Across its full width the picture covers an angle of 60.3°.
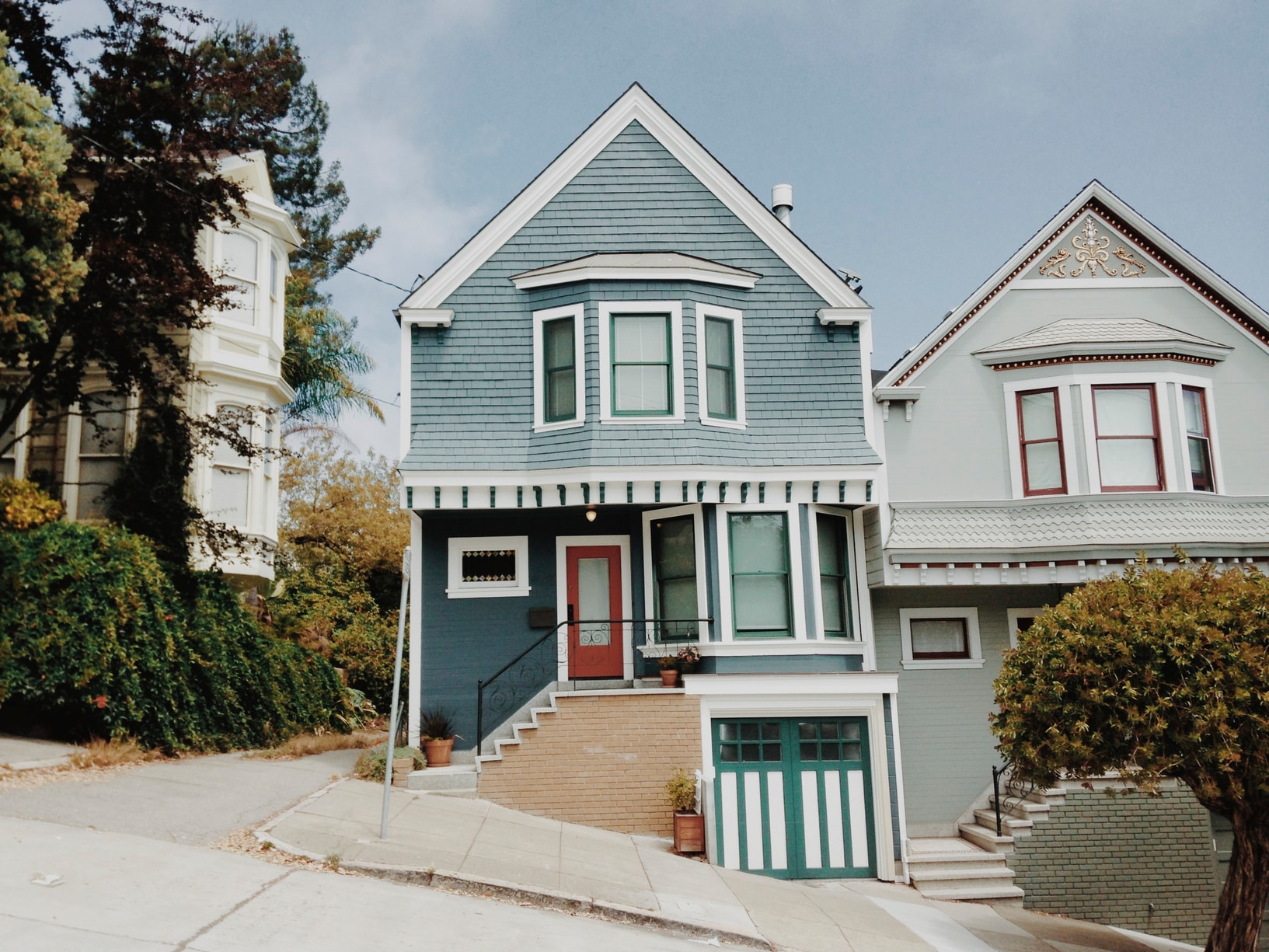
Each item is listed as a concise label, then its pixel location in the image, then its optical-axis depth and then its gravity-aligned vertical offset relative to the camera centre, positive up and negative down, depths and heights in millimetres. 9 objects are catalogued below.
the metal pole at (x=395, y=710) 10164 -625
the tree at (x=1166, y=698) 10141 -631
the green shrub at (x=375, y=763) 14008 -1527
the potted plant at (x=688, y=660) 14680 -271
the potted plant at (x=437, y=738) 14617 -1269
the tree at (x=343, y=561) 25672 +2123
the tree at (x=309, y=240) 28172 +13099
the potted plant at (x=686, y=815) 13422 -2146
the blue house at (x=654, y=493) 14391 +2060
